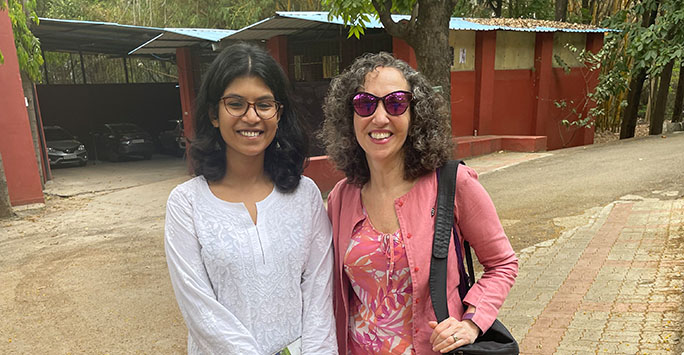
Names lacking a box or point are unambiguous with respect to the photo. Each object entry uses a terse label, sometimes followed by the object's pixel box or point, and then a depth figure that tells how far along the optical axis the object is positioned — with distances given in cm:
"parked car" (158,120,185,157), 1861
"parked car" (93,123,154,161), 1783
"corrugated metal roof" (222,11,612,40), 1020
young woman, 165
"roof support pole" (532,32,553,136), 1387
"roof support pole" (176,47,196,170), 1480
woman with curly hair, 168
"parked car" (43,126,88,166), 1605
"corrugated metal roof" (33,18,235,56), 1225
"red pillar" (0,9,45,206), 929
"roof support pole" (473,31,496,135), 1277
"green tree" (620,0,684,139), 969
